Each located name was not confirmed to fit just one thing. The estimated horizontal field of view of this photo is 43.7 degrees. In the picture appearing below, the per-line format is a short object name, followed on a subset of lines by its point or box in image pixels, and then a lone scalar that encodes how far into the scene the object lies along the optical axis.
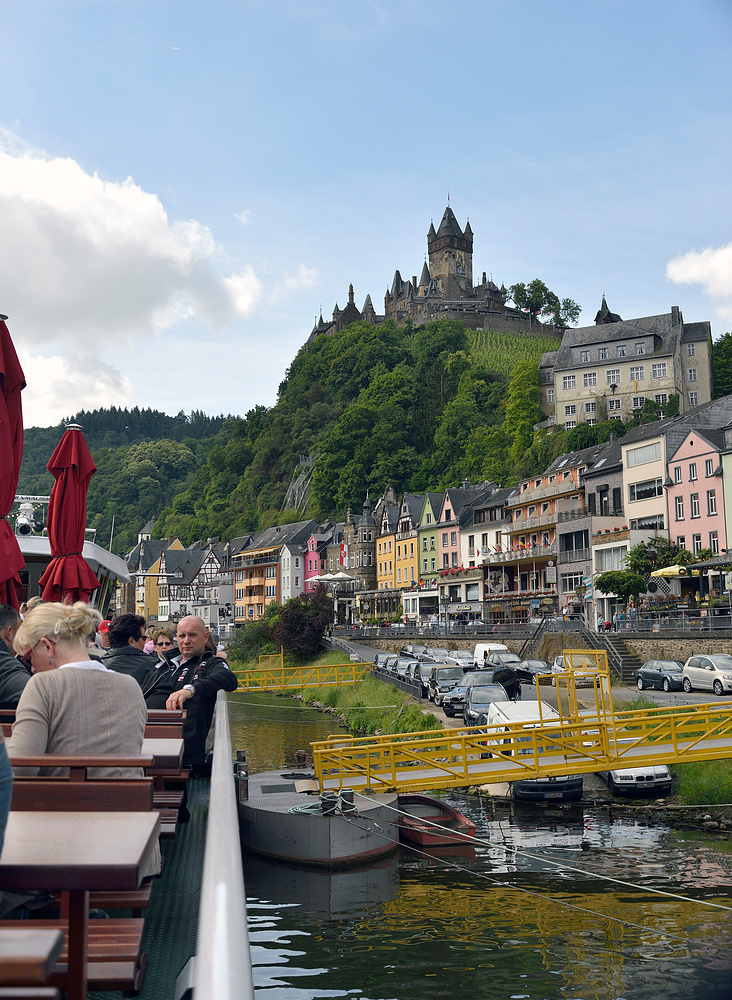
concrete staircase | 38.38
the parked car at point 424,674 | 35.50
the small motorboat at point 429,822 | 19.33
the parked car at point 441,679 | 33.92
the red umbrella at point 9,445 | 9.16
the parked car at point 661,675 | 31.91
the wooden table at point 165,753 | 4.80
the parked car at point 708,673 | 28.88
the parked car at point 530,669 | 37.69
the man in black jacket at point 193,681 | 7.71
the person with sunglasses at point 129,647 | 7.69
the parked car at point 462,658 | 42.34
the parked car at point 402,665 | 42.68
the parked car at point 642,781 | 21.66
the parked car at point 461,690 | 30.43
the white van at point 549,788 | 21.61
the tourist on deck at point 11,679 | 5.30
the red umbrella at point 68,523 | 12.18
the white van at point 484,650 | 43.50
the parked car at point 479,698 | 27.13
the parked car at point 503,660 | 40.69
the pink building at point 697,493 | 50.38
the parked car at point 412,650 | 50.84
